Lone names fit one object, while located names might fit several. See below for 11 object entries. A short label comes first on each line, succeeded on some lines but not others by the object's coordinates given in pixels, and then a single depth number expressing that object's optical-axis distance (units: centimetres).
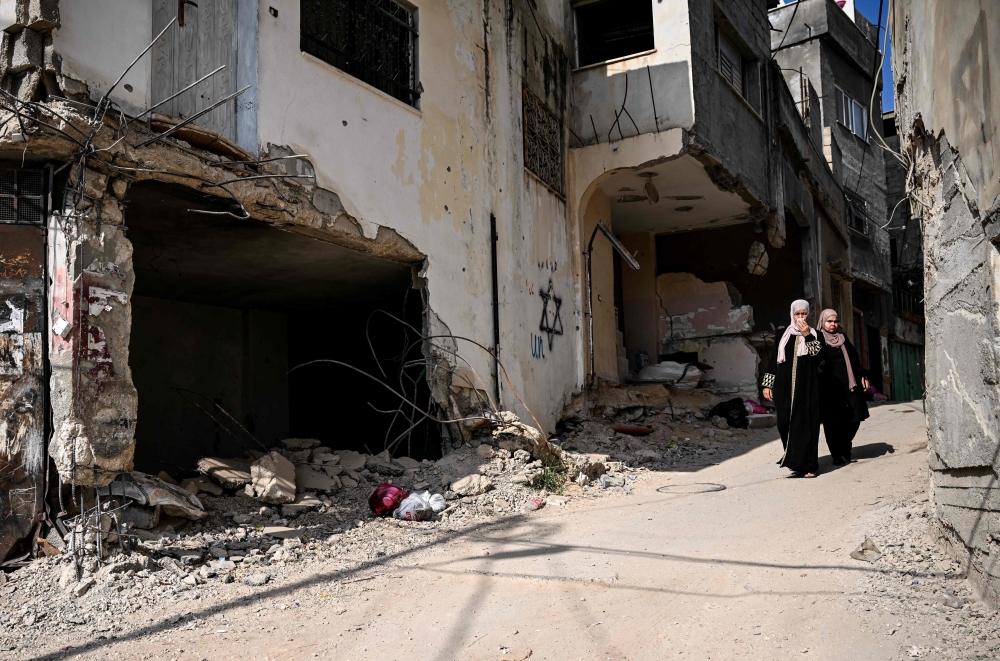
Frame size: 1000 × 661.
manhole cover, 722
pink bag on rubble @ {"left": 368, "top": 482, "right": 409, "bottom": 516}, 623
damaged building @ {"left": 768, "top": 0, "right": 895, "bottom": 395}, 2062
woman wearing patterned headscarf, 726
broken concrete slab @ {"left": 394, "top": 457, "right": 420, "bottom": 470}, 731
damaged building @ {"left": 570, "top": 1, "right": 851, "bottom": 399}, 1073
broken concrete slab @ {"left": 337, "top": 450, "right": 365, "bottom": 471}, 705
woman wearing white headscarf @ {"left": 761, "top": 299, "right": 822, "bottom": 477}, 709
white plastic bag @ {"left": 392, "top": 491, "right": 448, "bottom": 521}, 612
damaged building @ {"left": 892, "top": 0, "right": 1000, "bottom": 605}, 315
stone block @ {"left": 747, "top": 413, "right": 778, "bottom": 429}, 1148
